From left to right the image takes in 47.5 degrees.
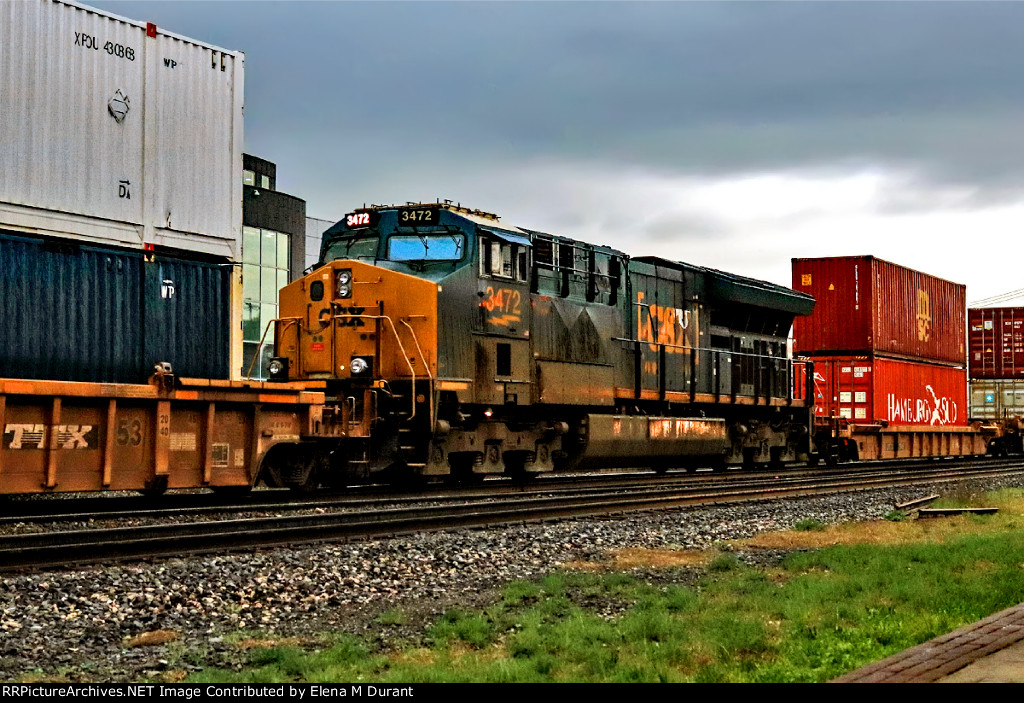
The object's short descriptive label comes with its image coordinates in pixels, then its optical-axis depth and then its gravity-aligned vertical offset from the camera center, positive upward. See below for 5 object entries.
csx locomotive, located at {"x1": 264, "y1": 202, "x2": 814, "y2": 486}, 16.25 +1.19
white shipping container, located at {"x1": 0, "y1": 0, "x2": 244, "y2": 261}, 17.48 +4.86
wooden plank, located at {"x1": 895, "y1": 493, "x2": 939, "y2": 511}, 16.02 -1.05
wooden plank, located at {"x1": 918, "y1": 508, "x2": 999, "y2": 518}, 14.81 -1.06
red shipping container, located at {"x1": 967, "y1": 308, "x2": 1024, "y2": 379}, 40.34 +2.95
